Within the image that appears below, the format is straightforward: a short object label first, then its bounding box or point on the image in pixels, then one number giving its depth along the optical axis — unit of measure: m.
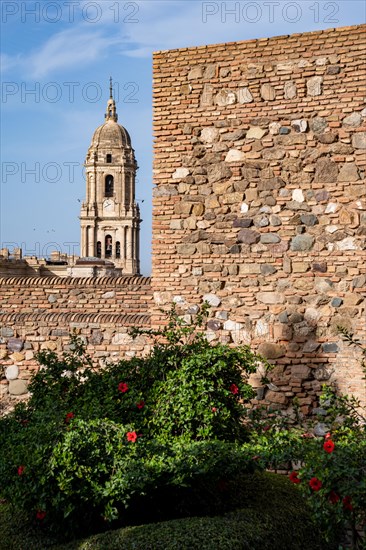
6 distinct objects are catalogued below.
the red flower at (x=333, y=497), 4.58
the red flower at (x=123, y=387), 6.35
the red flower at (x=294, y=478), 5.28
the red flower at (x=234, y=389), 6.27
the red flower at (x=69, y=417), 5.84
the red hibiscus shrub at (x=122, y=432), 5.14
